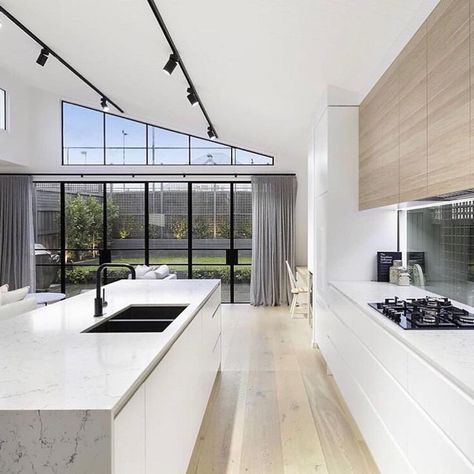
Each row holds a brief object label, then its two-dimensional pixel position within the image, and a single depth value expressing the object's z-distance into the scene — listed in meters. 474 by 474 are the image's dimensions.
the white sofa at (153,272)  6.51
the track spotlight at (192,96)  4.93
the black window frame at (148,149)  7.91
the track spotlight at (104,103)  6.38
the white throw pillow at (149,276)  6.44
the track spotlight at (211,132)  6.82
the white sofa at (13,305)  3.13
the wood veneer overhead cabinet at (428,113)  1.85
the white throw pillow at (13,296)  3.99
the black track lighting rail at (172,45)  3.28
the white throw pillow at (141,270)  6.65
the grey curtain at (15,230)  7.70
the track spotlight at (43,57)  4.79
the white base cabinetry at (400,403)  1.41
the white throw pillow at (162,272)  6.64
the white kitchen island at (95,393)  1.06
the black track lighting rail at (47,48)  4.23
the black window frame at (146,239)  7.88
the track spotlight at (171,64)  3.99
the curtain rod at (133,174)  7.81
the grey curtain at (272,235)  7.62
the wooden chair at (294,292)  6.56
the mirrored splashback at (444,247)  2.77
